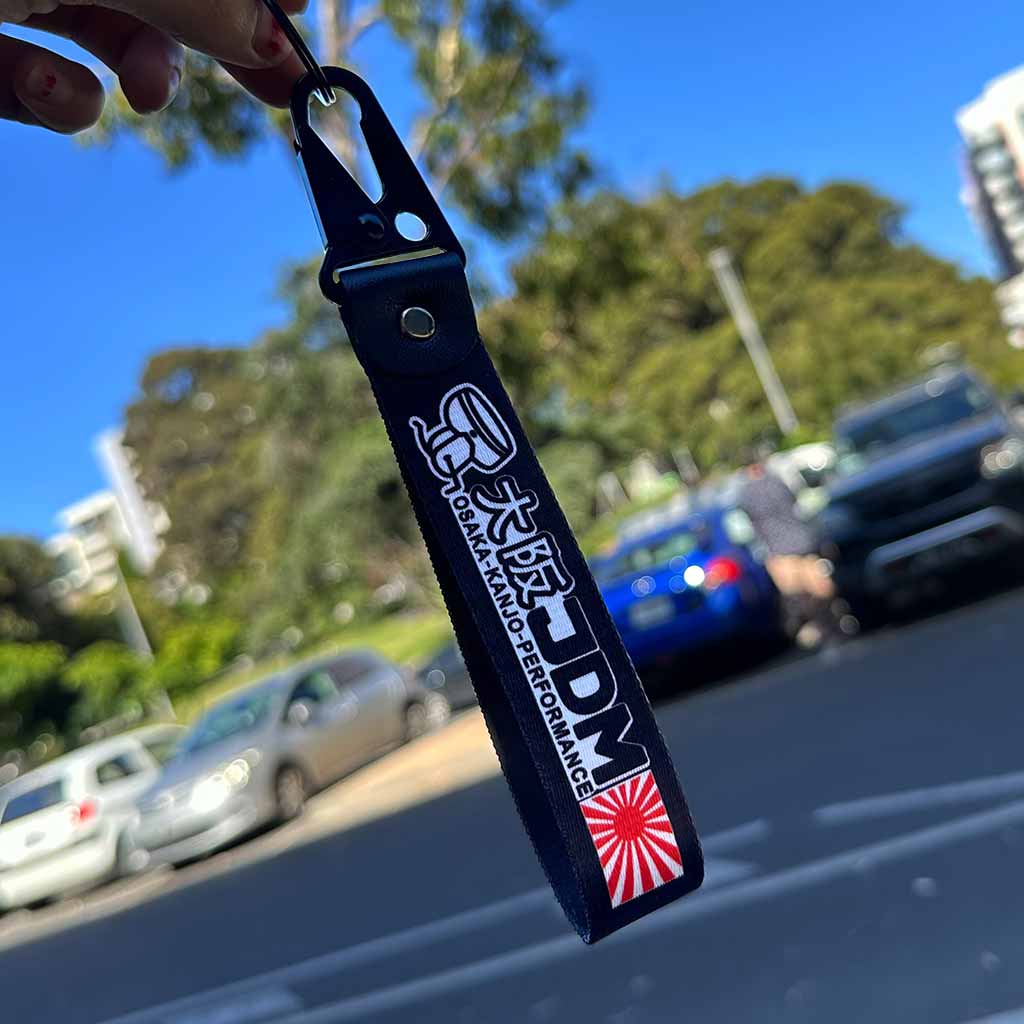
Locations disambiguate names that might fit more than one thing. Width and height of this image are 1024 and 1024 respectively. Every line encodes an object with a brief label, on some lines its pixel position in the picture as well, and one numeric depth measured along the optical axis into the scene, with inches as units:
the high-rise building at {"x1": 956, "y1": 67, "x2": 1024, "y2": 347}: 2620.6
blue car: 430.3
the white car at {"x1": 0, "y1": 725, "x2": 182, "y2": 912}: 541.3
